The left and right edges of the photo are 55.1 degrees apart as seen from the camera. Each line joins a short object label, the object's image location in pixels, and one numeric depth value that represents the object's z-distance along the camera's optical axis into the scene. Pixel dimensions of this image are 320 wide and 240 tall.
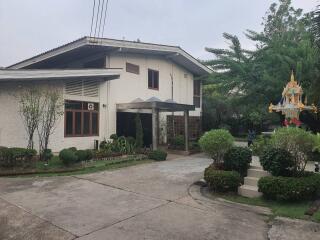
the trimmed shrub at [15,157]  10.24
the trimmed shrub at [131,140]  15.16
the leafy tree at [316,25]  6.04
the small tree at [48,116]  12.11
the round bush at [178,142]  16.97
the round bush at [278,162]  7.49
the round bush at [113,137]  15.11
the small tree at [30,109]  11.73
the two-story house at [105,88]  12.60
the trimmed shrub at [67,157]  11.20
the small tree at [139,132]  15.77
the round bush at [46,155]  11.70
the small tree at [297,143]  7.45
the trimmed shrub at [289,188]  6.74
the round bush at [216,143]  8.85
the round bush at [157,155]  13.80
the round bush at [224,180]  7.70
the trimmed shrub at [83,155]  11.77
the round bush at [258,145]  11.89
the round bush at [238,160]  8.45
